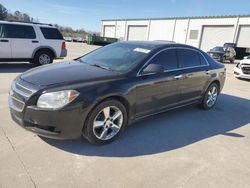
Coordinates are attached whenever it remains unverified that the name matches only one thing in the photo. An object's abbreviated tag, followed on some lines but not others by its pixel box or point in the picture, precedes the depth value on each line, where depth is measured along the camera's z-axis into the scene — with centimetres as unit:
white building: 2730
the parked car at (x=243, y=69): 937
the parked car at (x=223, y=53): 1793
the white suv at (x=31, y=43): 742
